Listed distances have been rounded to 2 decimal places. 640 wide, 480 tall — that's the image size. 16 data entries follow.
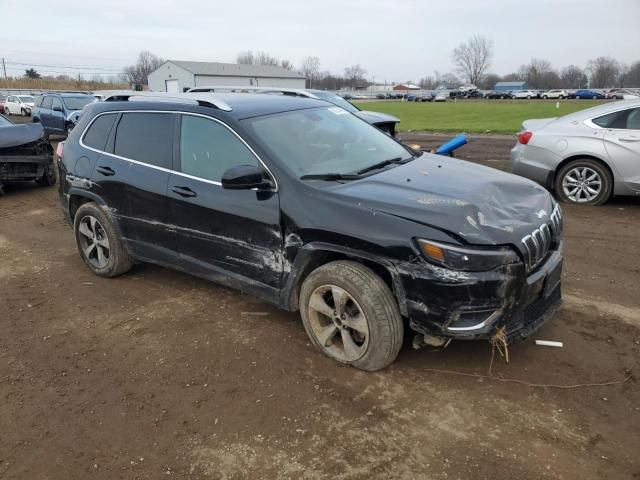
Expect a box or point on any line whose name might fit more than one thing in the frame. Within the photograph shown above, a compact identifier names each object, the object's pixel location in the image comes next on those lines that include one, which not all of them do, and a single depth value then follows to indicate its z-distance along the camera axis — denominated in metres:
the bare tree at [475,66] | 128.12
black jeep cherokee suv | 3.13
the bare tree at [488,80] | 122.12
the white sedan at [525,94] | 69.12
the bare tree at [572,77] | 108.00
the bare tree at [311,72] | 130.20
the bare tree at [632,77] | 96.28
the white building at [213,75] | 68.81
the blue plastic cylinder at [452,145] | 7.75
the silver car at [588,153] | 7.30
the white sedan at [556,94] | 68.25
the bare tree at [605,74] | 103.31
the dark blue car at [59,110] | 17.88
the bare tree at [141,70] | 100.56
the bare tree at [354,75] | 140.12
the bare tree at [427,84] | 138.38
